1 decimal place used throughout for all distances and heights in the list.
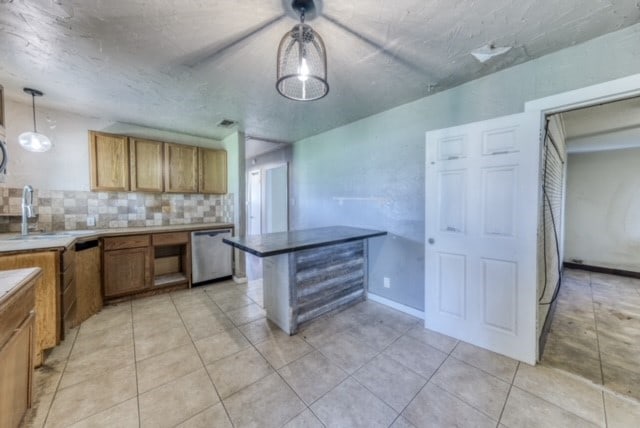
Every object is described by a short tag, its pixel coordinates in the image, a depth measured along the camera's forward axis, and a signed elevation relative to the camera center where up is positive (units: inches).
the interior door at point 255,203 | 221.8 +6.2
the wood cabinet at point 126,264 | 111.4 -25.2
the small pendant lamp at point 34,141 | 95.7 +28.5
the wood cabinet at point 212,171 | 148.0 +24.5
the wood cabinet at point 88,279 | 95.9 -28.3
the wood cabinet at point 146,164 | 125.8 +24.7
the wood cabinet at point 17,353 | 41.3 -26.5
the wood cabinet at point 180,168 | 135.9 +24.2
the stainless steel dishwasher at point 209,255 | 134.3 -25.8
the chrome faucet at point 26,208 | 95.3 +1.7
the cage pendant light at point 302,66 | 49.3 +32.1
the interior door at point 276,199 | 179.5 +8.2
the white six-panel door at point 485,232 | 72.6 -8.2
